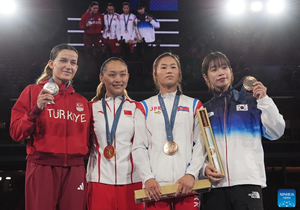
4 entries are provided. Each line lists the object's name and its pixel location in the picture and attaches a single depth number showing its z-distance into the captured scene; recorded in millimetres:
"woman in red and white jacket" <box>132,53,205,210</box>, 2613
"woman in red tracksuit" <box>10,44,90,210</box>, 2699
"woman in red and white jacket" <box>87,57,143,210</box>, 2982
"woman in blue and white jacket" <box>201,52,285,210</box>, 2629
